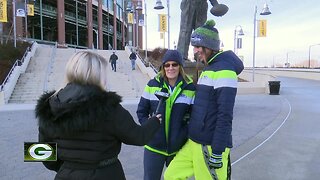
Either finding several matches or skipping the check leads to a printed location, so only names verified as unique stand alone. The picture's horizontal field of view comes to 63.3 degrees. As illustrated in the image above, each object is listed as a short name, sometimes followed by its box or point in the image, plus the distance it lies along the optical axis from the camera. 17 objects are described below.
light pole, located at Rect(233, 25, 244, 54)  24.34
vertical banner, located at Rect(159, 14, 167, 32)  21.89
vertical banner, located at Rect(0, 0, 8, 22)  19.20
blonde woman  1.53
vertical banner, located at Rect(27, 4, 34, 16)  24.68
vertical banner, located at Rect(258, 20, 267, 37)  20.54
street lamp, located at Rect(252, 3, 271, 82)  20.02
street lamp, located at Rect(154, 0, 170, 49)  18.15
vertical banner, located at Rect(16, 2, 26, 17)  20.32
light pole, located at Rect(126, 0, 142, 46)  24.21
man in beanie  2.04
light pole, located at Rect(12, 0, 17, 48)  19.50
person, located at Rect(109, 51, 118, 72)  17.73
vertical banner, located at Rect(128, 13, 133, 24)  27.34
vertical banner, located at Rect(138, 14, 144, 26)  25.24
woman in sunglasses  2.40
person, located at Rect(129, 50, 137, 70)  19.05
